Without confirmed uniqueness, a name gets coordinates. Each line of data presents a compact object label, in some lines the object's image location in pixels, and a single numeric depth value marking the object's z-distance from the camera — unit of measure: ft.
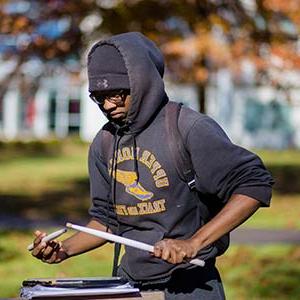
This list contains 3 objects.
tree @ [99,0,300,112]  60.39
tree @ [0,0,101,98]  62.08
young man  12.01
